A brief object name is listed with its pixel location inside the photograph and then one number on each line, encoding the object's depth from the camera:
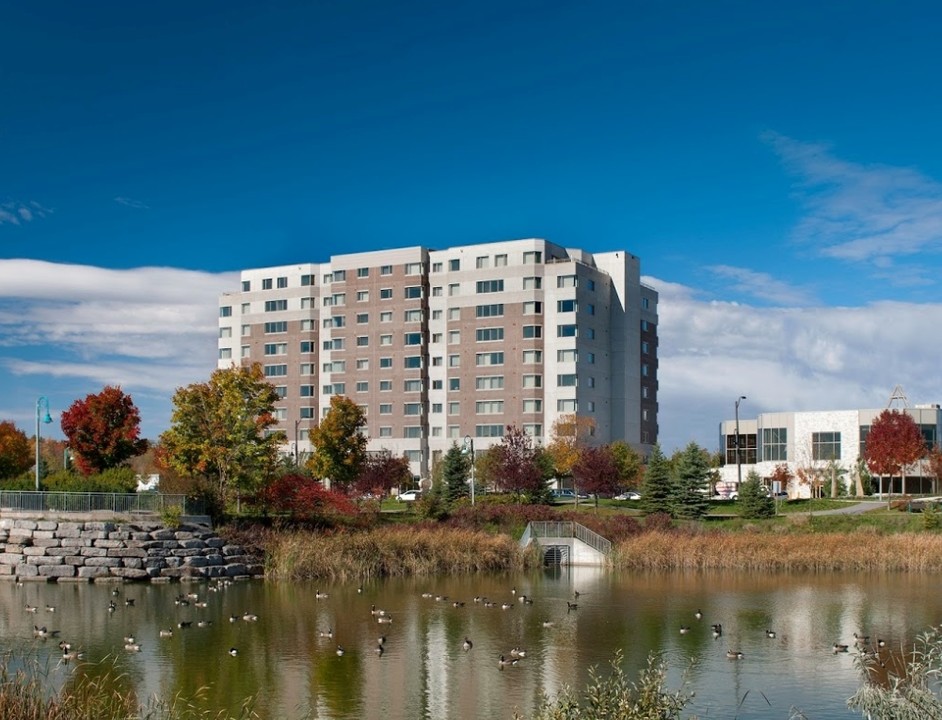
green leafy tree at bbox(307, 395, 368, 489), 78.62
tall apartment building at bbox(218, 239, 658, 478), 100.88
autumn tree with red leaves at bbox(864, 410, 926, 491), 78.56
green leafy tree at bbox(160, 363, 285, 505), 50.31
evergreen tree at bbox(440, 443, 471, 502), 75.81
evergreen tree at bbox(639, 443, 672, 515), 67.75
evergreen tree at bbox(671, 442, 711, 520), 65.44
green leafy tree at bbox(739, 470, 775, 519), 66.81
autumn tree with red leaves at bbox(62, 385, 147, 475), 57.81
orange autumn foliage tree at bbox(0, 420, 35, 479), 79.55
